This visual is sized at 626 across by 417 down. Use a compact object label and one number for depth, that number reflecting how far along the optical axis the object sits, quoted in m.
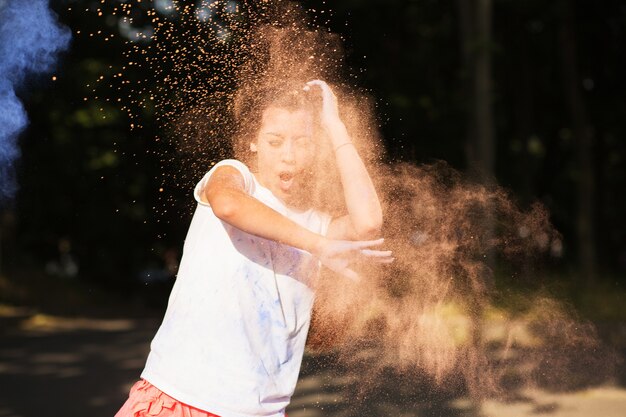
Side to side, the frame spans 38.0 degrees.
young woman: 3.11
